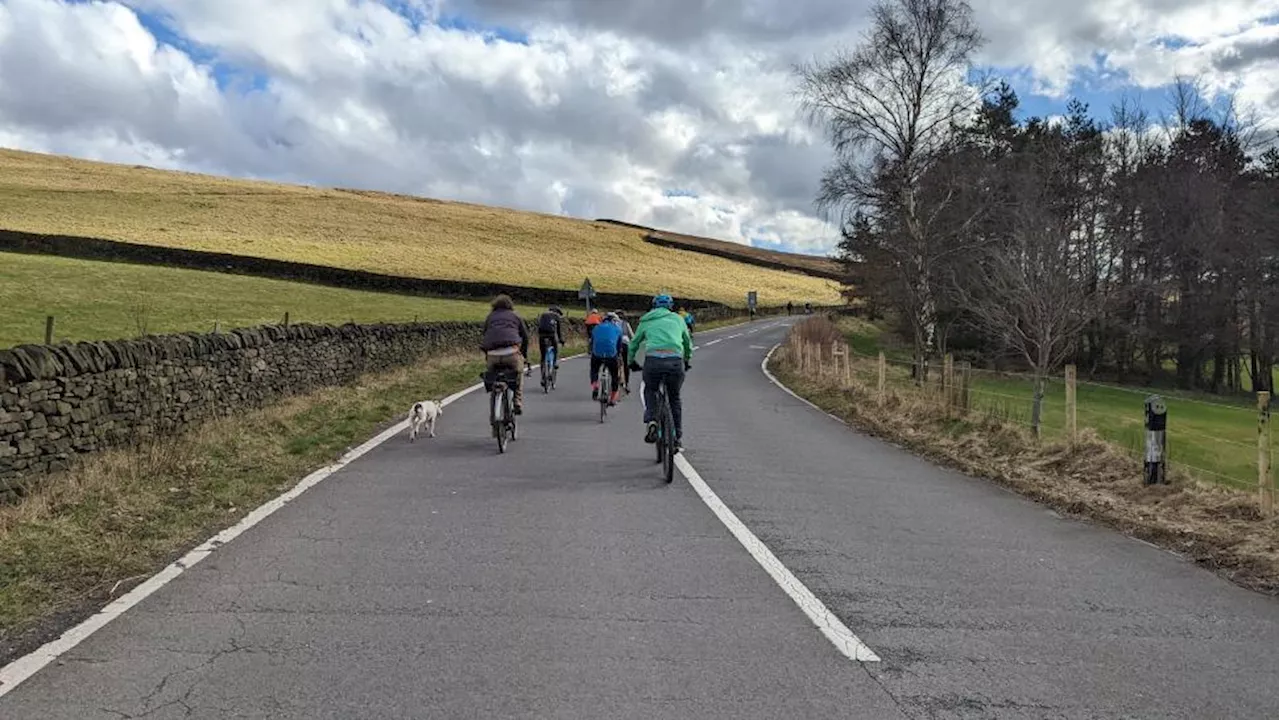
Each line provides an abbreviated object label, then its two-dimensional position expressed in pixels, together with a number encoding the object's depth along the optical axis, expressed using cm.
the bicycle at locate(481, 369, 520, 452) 1106
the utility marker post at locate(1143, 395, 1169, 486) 991
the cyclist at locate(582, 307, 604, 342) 1955
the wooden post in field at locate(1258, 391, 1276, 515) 859
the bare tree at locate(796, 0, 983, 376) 2947
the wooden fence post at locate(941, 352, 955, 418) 1616
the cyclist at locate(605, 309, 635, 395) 1601
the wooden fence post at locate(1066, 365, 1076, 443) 1247
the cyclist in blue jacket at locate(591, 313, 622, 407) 1570
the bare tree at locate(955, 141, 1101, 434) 1557
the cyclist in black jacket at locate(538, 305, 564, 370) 1880
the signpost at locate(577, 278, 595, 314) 4159
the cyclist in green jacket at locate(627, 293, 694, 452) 1006
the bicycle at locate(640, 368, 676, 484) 953
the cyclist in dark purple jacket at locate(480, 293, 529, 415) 1148
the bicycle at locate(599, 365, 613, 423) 1479
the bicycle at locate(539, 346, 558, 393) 1916
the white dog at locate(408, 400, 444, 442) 1195
